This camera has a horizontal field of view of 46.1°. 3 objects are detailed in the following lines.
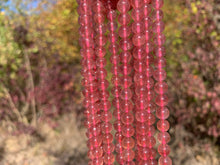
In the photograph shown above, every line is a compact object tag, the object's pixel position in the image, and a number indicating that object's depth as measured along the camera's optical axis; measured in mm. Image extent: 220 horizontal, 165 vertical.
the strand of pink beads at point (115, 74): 175
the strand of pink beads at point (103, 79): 173
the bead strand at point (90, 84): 173
